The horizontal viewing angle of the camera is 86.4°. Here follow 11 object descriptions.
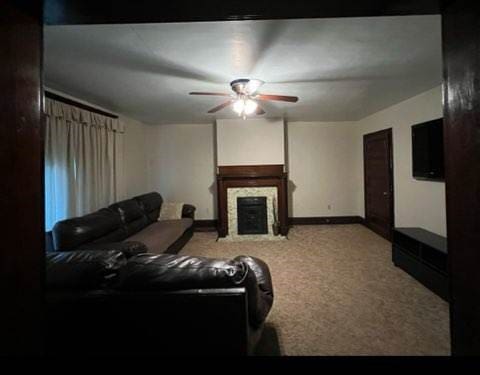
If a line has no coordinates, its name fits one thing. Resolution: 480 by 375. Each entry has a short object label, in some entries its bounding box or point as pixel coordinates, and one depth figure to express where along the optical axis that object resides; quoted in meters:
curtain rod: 3.04
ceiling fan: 2.90
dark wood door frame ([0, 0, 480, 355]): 0.83
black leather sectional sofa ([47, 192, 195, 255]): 2.72
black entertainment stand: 2.70
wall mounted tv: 3.28
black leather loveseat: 1.31
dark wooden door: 4.70
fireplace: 5.41
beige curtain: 3.13
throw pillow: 5.22
